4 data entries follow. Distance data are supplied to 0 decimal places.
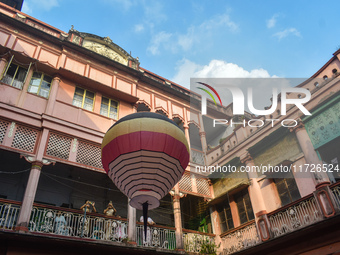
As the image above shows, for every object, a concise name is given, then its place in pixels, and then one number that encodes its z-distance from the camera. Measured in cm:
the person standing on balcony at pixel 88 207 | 890
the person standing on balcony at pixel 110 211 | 930
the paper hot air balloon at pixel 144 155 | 483
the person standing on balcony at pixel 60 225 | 771
